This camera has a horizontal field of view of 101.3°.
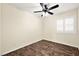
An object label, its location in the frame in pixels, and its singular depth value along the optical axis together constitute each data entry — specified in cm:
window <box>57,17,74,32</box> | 285
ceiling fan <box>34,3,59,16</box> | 283
